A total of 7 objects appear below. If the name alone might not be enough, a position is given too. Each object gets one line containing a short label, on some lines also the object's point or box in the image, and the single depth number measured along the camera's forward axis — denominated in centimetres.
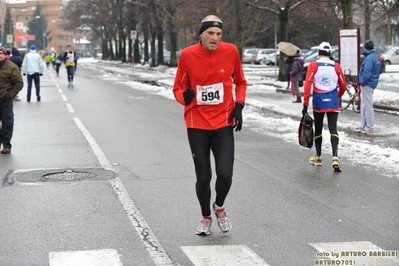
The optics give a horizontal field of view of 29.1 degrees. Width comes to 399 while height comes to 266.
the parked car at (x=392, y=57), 4797
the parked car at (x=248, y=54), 6872
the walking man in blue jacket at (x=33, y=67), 2418
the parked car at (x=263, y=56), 6500
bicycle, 1991
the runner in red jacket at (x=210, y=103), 663
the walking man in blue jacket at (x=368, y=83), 1458
